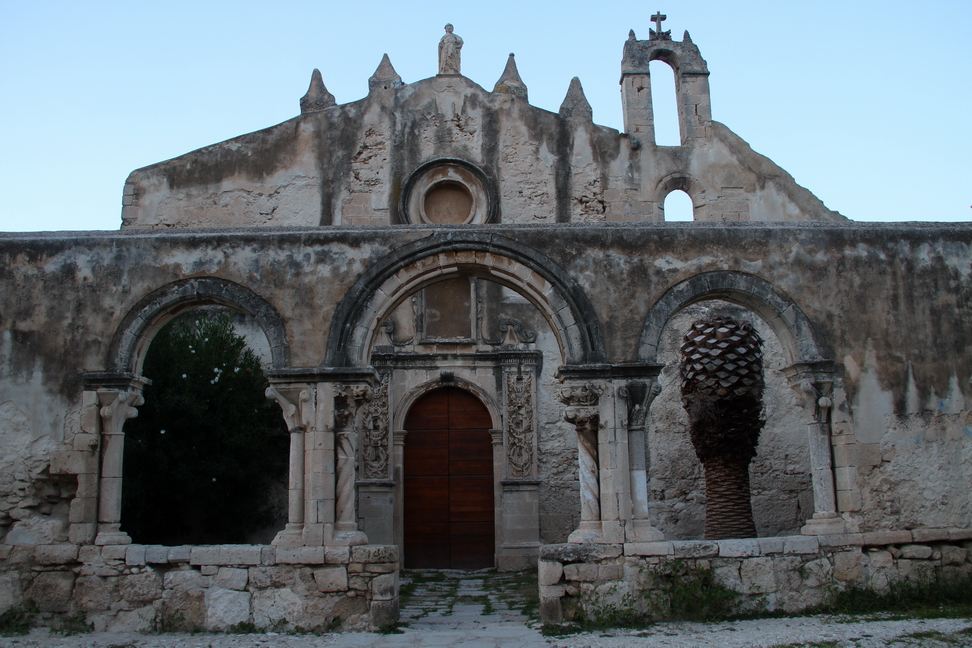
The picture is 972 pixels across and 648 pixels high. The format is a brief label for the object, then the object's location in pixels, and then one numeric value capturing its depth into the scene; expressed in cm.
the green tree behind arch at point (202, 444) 1031
